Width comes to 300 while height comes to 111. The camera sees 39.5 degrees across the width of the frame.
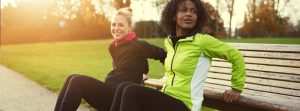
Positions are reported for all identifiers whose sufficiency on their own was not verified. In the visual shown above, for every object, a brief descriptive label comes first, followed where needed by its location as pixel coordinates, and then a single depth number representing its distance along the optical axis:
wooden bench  3.57
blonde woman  4.03
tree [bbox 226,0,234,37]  47.18
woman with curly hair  3.29
